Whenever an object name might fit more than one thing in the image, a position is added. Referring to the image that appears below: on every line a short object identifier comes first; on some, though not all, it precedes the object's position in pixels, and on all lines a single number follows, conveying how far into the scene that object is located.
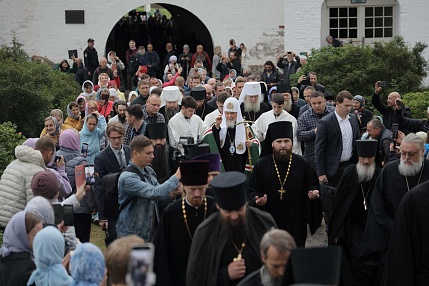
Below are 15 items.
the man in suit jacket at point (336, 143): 13.05
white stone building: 28.80
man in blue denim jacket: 9.63
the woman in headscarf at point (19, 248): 7.46
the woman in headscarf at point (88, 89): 19.03
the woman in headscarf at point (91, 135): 14.20
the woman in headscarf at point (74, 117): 15.77
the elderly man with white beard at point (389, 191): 10.22
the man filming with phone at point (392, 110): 15.81
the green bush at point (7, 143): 13.75
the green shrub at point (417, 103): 19.73
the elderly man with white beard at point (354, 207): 11.18
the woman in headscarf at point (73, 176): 11.59
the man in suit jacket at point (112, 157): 11.45
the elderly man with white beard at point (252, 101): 15.39
